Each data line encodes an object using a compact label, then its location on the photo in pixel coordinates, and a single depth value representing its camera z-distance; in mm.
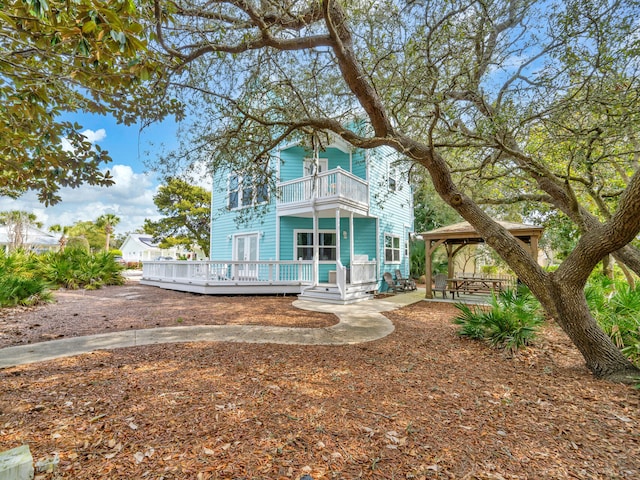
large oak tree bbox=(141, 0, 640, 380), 4203
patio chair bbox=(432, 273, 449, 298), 12430
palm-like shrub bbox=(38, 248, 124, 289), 13477
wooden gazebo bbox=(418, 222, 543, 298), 10374
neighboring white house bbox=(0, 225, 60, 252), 29725
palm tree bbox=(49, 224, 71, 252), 40531
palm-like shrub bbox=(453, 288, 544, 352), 5211
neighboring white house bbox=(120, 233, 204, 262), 49969
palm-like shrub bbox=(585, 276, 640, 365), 4516
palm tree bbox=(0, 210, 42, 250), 21859
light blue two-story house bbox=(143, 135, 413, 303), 11773
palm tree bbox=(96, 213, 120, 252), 45453
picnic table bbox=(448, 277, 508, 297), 11625
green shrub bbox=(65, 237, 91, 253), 18969
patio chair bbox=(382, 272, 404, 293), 14320
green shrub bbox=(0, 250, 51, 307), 8375
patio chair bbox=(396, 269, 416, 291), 14628
